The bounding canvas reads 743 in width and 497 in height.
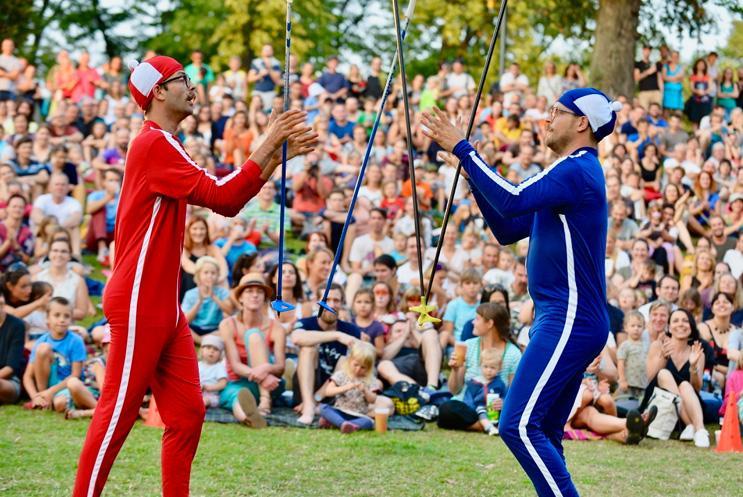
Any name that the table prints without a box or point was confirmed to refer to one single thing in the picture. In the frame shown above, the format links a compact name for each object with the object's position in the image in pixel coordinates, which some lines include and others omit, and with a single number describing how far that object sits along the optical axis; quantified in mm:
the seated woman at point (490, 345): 9320
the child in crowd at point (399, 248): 13094
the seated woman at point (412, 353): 10047
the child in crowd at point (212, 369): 9211
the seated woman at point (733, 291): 11078
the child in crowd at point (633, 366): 9711
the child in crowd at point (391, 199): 14562
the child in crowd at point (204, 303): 10461
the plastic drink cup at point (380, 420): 8812
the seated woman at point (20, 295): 10141
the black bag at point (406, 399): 9211
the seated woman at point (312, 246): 11758
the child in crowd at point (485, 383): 9219
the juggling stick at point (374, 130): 6004
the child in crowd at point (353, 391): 8891
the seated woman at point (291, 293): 10266
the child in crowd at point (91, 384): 8773
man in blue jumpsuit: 4988
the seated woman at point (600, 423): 8586
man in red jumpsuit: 5000
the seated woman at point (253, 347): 9305
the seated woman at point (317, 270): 11250
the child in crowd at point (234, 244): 12398
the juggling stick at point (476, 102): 5418
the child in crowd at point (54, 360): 9141
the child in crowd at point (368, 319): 10227
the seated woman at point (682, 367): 9086
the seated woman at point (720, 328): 10445
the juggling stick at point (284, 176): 5294
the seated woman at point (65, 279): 10898
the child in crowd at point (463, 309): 10891
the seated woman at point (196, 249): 11281
